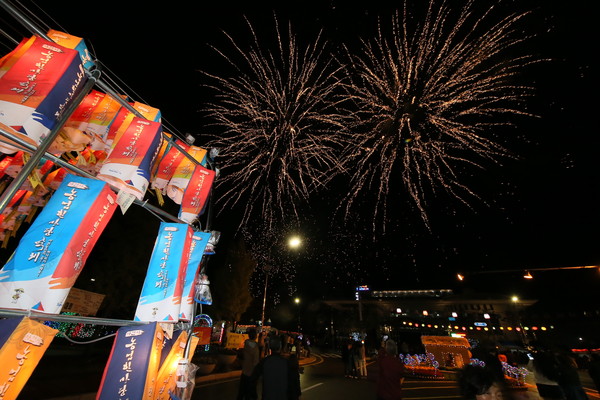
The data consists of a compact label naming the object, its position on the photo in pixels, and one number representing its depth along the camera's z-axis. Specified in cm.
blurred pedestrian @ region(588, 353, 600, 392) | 670
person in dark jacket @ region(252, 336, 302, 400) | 354
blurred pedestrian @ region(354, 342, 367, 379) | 1098
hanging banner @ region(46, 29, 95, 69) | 310
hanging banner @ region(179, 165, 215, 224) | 480
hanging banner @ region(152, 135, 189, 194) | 479
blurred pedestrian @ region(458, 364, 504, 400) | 269
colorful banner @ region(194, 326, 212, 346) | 1480
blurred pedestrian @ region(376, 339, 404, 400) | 418
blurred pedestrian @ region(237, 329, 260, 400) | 533
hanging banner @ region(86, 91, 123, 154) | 381
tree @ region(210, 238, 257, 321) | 2400
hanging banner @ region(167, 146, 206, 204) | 487
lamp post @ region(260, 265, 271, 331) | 1387
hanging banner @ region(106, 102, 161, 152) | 378
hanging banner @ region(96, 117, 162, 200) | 332
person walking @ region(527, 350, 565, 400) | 587
